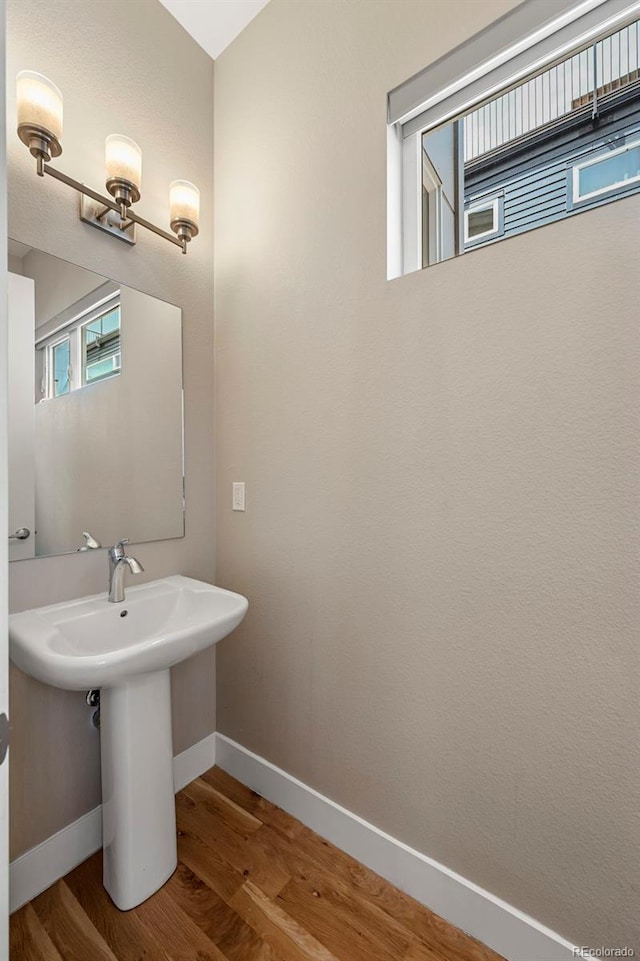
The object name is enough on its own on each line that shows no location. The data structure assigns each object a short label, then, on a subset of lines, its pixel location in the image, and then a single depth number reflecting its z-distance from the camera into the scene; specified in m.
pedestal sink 1.15
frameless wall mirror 1.30
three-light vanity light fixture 1.13
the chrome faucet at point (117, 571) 1.39
